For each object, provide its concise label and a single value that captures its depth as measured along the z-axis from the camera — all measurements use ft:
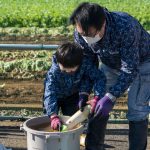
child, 18.69
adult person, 17.62
